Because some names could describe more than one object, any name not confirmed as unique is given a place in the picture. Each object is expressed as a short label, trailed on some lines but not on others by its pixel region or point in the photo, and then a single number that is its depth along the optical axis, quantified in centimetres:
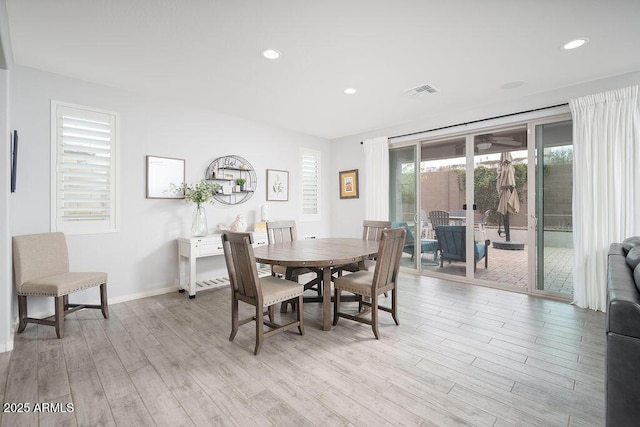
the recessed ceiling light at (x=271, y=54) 258
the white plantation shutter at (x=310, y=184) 552
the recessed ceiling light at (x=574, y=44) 241
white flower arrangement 383
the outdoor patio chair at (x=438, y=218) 452
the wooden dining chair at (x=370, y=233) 340
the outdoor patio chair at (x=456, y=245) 425
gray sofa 110
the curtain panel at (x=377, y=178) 504
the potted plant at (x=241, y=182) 445
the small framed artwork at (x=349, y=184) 556
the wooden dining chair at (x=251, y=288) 221
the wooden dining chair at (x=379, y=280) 248
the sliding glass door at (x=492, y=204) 356
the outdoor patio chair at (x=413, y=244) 470
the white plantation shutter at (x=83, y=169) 303
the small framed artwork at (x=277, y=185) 494
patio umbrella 386
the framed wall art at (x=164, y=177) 366
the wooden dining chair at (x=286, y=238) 311
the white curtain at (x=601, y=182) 296
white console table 360
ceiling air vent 339
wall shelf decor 425
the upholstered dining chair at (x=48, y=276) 248
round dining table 240
